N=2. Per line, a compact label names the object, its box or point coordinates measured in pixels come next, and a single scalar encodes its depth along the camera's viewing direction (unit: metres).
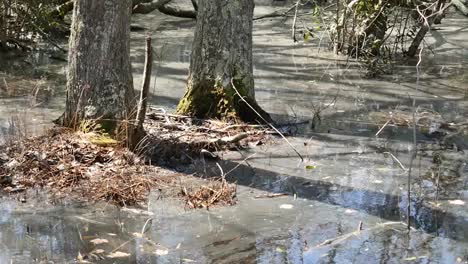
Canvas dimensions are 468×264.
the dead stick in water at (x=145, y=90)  11.08
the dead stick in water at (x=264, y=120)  12.22
